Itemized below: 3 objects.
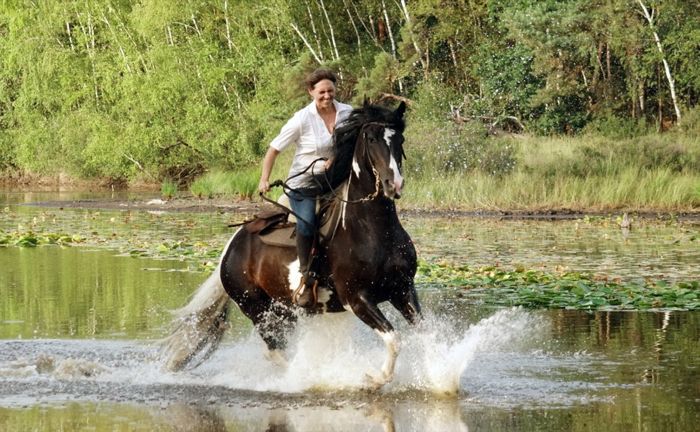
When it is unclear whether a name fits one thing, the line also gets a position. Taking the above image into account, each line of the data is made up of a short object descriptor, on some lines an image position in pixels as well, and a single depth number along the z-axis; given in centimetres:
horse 1809
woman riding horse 1919
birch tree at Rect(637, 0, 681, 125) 6856
